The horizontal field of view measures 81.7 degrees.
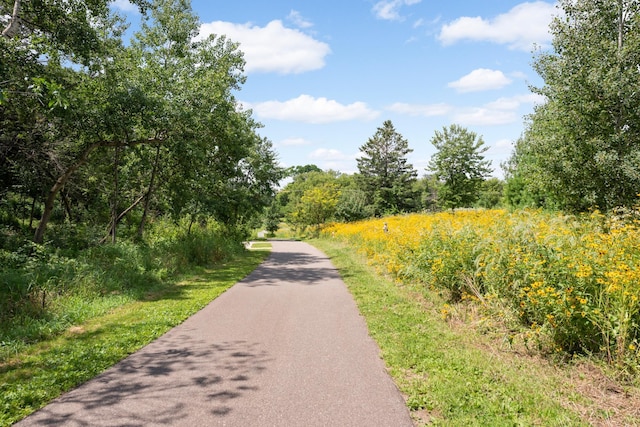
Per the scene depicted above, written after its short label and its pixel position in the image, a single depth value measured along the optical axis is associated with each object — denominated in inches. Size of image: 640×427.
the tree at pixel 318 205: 1568.7
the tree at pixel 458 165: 1305.4
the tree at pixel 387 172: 1918.1
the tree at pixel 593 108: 458.9
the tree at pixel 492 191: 1850.4
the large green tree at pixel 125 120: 405.1
